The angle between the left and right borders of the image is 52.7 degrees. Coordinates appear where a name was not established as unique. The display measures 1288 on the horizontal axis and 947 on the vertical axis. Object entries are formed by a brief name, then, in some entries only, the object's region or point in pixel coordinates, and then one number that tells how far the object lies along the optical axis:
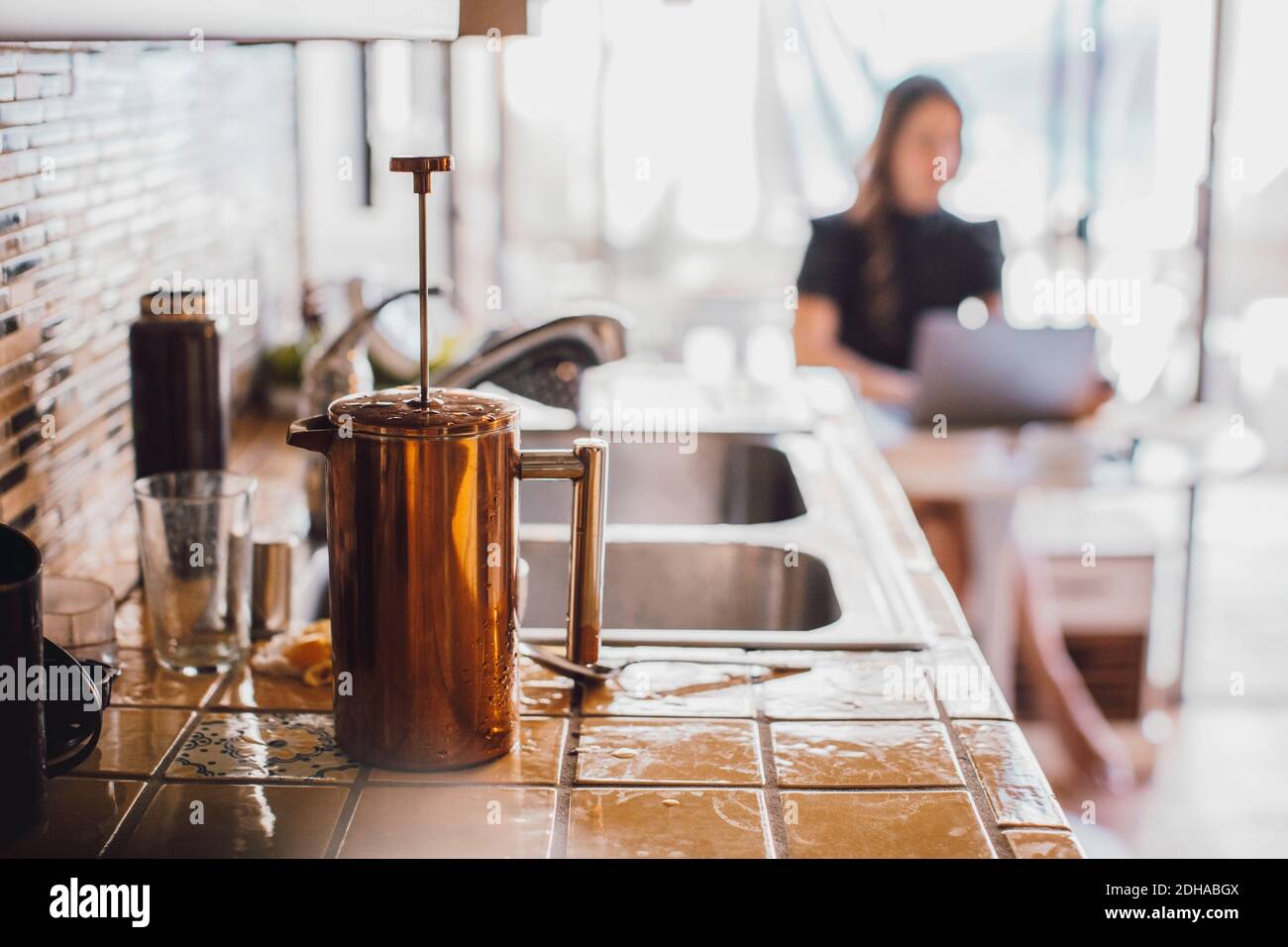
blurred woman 3.08
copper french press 0.90
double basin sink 1.24
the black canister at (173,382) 1.31
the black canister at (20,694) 0.77
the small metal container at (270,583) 1.20
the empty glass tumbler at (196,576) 1.12
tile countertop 0.84
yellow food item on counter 1.10
